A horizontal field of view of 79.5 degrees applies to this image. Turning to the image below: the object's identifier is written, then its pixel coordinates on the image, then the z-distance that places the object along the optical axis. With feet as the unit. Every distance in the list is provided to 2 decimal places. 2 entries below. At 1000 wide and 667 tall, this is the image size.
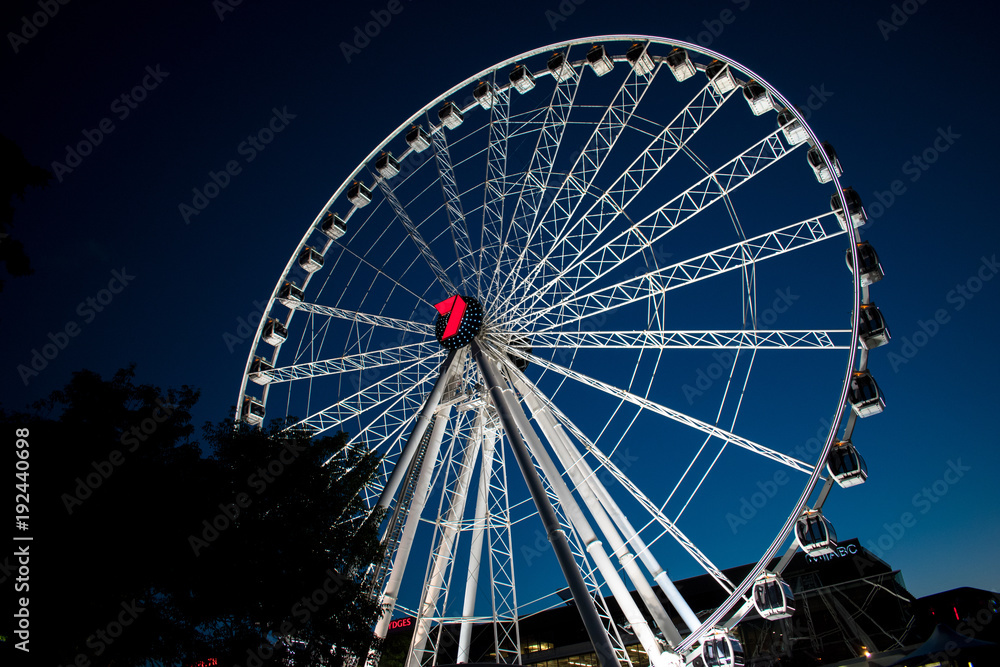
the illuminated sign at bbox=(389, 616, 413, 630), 168.66
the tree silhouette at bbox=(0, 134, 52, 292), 24.17
